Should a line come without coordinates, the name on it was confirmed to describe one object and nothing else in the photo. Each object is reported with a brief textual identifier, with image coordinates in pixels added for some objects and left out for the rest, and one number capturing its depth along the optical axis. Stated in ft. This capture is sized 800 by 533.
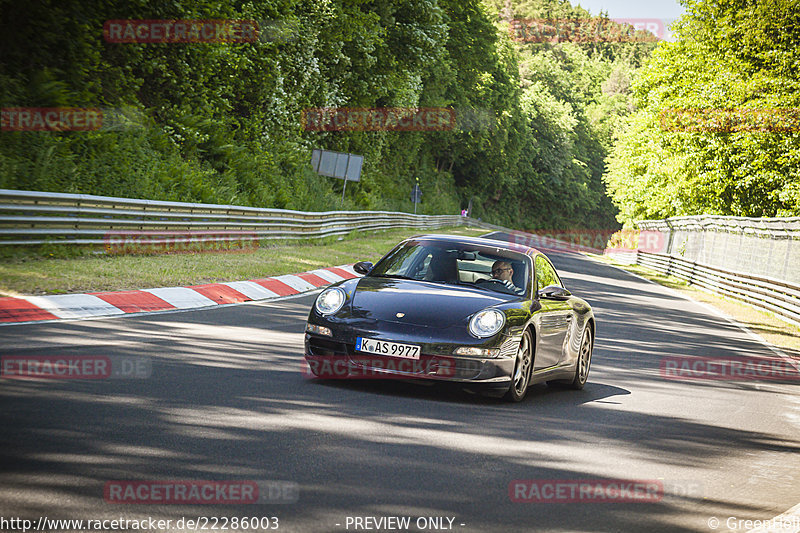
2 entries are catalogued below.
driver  57.93
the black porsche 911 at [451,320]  49.49
